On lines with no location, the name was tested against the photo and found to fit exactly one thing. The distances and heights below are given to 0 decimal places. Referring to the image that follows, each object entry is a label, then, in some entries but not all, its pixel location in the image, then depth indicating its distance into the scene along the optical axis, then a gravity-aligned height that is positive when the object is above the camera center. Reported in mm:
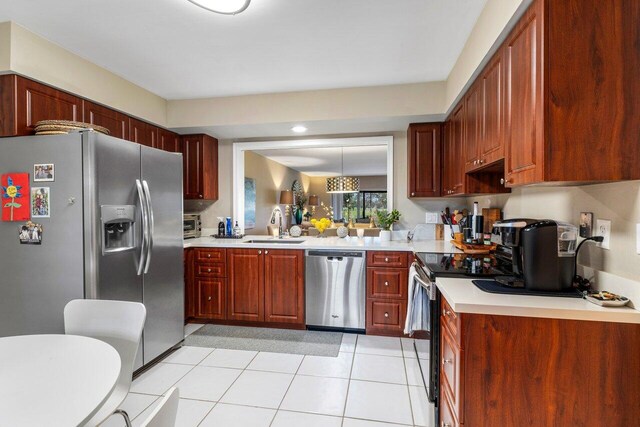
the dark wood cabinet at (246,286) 3191 -808
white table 811 -531
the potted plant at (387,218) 3453 -89
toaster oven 3770 -189
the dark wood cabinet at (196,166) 3773 +556
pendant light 4023 +356
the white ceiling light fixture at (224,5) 1637 +1118
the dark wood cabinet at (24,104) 2084 +763
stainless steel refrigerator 1947 -165
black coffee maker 1424 -207
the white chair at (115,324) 1465 -555
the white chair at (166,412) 713 -498
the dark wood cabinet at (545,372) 1172 -648
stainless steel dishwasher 3068 -799
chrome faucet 4532 -66
